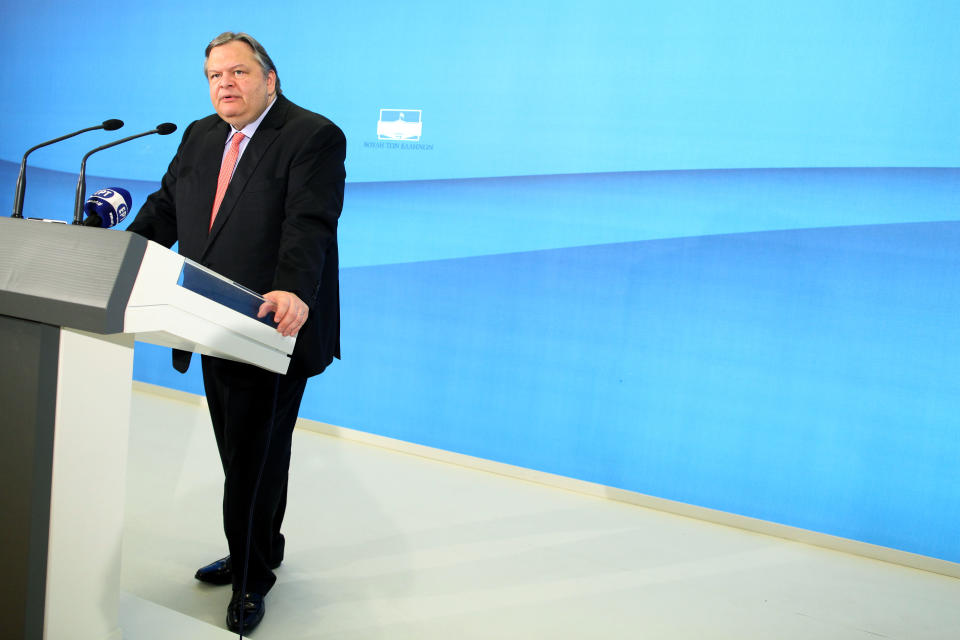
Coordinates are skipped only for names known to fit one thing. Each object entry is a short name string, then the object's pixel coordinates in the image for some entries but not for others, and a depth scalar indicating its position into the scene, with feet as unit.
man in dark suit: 5.53
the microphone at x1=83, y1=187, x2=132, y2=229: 4.13
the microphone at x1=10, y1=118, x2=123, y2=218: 4.18
